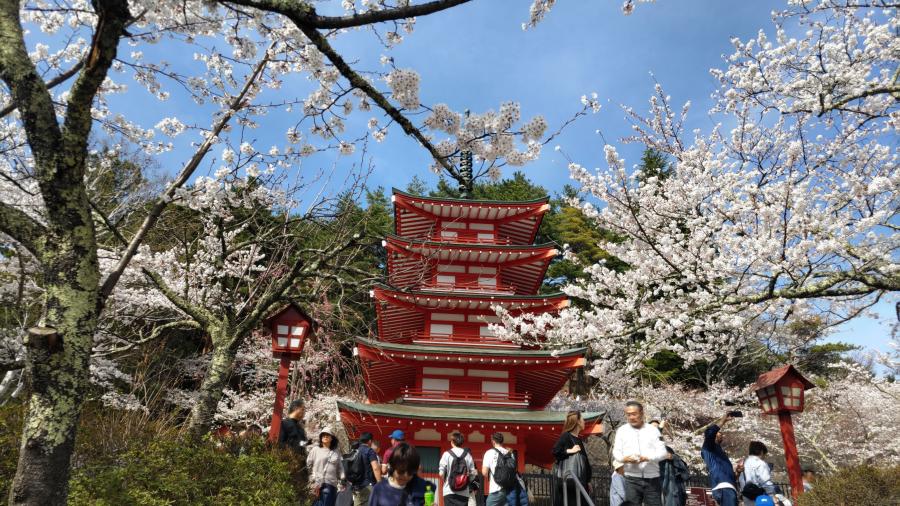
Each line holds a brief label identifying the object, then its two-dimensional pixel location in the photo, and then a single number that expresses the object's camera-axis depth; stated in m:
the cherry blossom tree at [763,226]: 5.24
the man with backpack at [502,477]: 5.63
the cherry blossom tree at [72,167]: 2.48
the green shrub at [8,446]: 3.35
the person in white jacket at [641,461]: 4.52
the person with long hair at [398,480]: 3.33
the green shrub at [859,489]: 5.02
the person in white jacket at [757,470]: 5.34
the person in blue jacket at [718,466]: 5.11
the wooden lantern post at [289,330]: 7.33
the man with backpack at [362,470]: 5.73
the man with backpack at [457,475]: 5.52
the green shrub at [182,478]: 3.02
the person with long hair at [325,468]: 5.41
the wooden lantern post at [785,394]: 7.51
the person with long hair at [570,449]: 5.36
